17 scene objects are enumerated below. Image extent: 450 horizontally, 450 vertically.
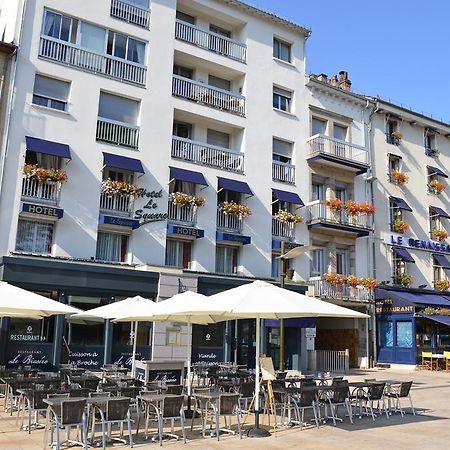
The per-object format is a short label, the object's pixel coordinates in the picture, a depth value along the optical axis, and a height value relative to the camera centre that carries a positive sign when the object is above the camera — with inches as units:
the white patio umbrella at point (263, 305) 385.3 +24.9
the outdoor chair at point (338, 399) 455.3 -48.7
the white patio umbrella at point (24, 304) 428.5 +20.6
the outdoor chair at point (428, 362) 1028.5 -32.0
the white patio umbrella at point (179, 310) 439.5 +20.5
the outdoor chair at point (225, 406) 390.6 -49.8
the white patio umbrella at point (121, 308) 562.6 +26.5
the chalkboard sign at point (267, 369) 413.6 -22.9
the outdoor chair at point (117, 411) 353.7 -50.4
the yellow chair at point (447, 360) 1013.2 -28.4
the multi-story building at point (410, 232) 1070.4 +243.5
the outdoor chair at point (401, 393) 501.9 -45.4
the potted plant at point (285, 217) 979.3 +217.7
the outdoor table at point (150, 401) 376.8 -47.4
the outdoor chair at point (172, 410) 374.0 -51.3
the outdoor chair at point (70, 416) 333.1 -51.6
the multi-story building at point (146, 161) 749.9 +271.6
